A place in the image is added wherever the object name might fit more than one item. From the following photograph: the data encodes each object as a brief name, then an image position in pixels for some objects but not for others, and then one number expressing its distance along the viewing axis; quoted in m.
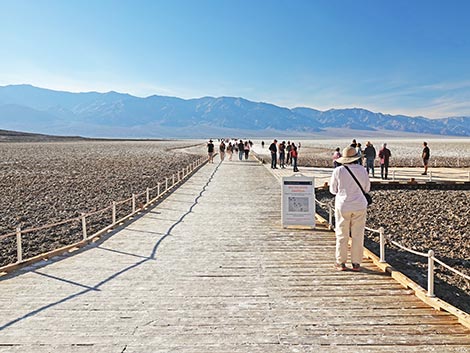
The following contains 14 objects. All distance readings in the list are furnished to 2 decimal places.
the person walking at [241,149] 35.30
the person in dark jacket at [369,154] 20.20
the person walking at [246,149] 35.53
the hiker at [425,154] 21.39
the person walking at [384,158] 20.52
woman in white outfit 6.59
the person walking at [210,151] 33.22
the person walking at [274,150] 25.60
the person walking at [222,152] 35.05
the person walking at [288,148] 27.27
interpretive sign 9.97
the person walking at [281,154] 26.35
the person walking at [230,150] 37.56
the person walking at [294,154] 23.46
